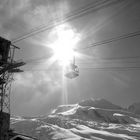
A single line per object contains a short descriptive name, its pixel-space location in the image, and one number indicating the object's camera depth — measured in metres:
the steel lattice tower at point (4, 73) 38.47
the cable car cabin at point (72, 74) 29.73
